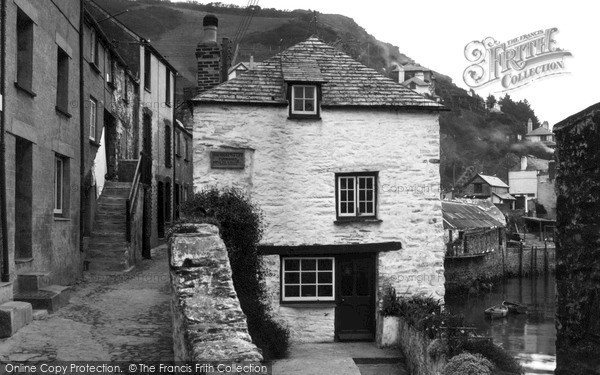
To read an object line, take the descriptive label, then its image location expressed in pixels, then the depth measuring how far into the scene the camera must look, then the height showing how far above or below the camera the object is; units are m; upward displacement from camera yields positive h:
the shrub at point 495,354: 10.60 -2.72
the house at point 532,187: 73.81 +0.92
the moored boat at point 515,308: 35.62 -6.30
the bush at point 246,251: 13.87 -1.26
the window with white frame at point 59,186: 13.52 +0.22
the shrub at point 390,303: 15.66 -2.63
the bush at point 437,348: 11.80 -2.85
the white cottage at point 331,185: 15.61 +0.26
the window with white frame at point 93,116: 17.98 +2.27
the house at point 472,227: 41.34 -2.24
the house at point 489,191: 69.06 +0.43
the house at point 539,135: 113.69 +10.60
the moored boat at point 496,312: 34.32 -6.27
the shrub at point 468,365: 10.15 -2.75
